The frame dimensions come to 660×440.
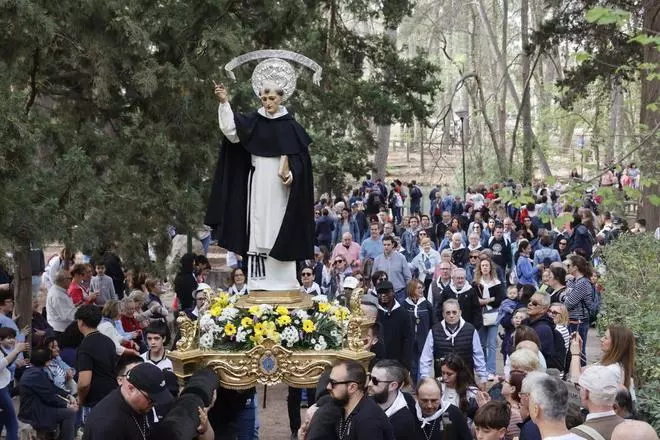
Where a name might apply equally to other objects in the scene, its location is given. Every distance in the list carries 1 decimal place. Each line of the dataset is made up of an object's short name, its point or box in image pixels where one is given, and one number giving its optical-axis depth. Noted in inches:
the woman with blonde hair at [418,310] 766.3
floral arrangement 495.7
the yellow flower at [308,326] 496.9
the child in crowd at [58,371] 597.7
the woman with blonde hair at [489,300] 841.6
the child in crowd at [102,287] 926.2
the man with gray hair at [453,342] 639.5
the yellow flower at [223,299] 526.9
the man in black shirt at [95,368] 561.4
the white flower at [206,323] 502.1
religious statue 515.4
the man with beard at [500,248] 1131.0
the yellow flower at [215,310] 507.2
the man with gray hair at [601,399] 387.5
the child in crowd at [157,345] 561.4
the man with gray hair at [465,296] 794.3
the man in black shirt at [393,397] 447.0
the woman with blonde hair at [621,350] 487.4
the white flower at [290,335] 494.8
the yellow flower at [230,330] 496.2
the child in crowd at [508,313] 785.1
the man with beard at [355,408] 395.8
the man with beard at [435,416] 454.3
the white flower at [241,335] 494.3
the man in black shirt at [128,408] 375.1
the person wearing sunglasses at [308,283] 828.5
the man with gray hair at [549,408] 346.4
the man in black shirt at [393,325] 716.7
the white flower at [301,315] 504.0
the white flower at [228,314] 502.6
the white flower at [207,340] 499.8
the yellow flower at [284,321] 497.5
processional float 491.1
